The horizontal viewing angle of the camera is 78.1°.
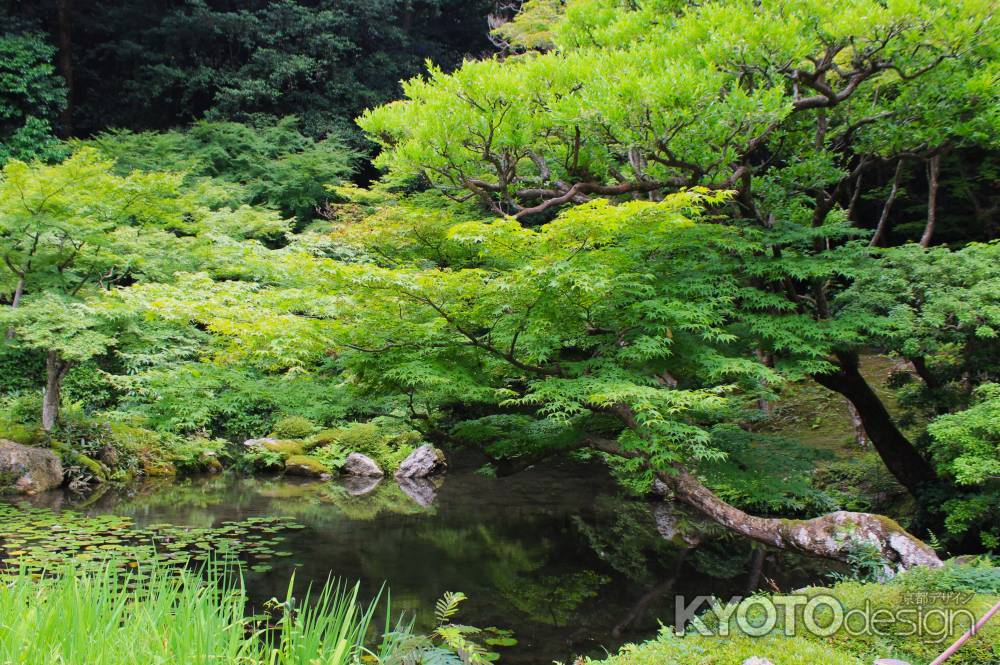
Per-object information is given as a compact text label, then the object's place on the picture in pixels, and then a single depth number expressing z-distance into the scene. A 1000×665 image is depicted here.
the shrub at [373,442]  12.36
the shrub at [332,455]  11.98
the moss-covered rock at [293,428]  12.94
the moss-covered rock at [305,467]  11.69
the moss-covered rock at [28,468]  8.50
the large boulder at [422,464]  11.86
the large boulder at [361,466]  11.91
